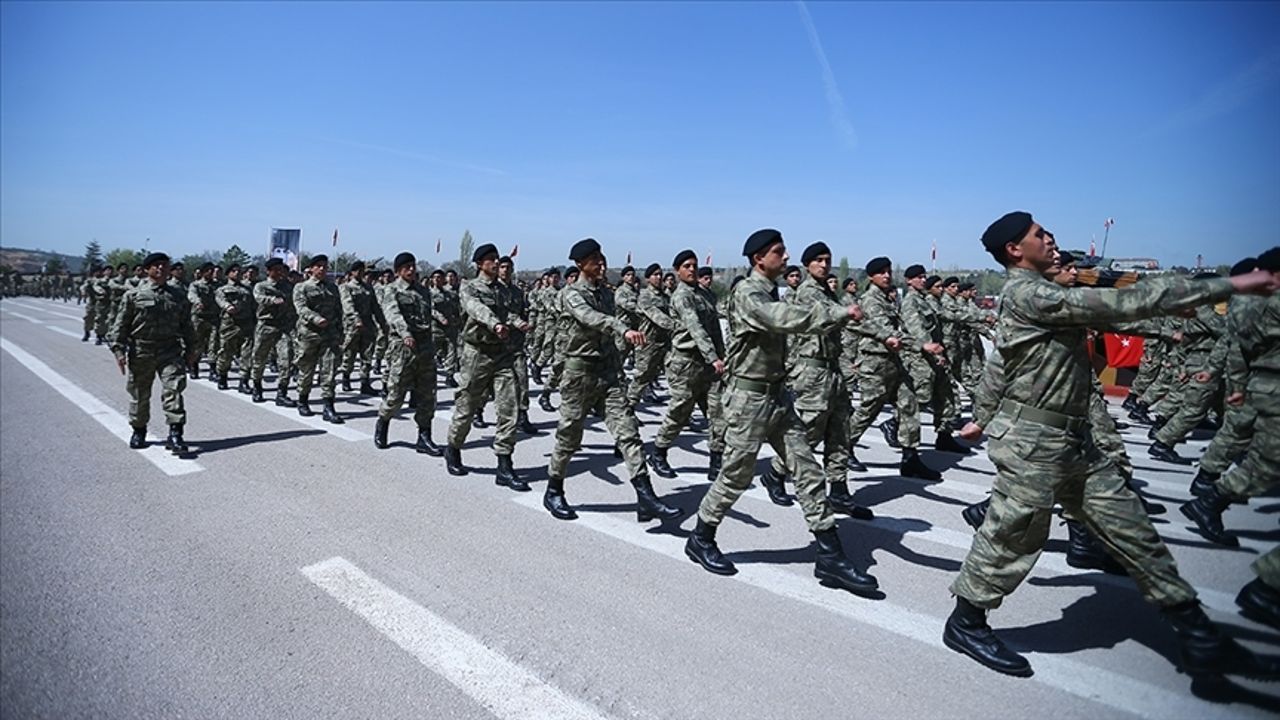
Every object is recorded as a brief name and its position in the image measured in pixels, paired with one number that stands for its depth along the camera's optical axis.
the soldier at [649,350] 8.25
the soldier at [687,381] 6.49
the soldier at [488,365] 6.00
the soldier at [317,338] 9.01
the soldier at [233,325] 11.32
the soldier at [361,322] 10.94
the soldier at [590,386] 5.16
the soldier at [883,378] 6.53
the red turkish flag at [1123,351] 12.13
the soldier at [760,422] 3.93
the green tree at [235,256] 49.34
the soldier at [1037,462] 2.75
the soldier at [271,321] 10.14
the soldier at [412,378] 7.23
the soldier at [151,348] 6.95
